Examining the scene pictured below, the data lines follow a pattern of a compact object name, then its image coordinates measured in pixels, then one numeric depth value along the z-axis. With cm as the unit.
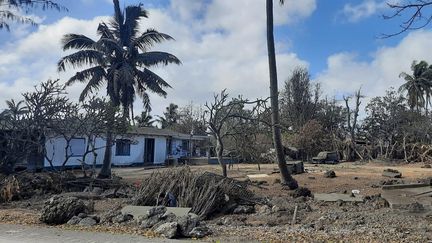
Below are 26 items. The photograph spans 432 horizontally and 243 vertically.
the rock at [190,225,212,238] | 841
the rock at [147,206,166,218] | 998
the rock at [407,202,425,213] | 1134
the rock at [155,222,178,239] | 838
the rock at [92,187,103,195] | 1617
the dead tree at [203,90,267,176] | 1770
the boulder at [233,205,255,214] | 1219
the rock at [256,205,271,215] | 1185
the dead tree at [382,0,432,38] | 745
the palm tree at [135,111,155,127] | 6676
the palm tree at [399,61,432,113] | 5678
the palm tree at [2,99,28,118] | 1908
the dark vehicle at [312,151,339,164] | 3978
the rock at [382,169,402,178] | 2278
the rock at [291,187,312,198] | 1530
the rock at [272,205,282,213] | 1176
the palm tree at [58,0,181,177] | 2681
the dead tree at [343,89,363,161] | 4399
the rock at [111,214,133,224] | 1027
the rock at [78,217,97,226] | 1000
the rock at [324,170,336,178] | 2269
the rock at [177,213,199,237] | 848
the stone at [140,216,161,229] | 952
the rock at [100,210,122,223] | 1037
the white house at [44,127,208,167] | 3106
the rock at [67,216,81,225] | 1022
